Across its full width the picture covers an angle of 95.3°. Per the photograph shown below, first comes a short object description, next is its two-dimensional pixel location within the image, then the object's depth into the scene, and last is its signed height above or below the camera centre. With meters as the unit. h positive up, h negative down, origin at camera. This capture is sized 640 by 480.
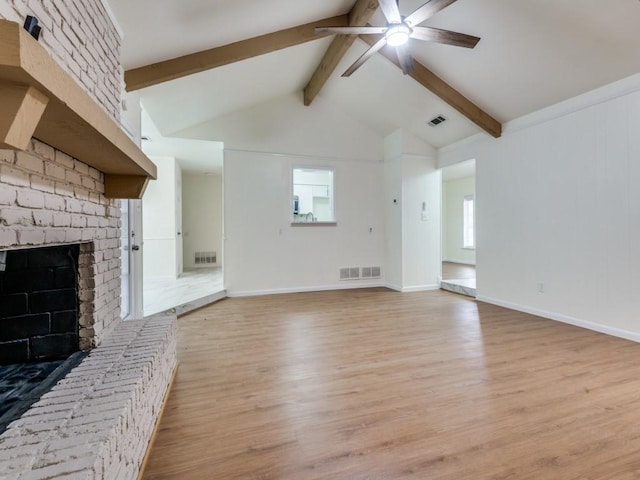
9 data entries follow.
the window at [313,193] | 6.80 +1.07
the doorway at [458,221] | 7.91 +0.47
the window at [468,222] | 8.42 +0.41
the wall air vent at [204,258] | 7.44 -0.52
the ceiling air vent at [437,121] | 4.64 +1.88
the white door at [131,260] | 3.13 -0.24
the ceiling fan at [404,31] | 2.35 +1.80
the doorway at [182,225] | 4.42 +0.30
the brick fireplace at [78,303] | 0.97 -0.37
